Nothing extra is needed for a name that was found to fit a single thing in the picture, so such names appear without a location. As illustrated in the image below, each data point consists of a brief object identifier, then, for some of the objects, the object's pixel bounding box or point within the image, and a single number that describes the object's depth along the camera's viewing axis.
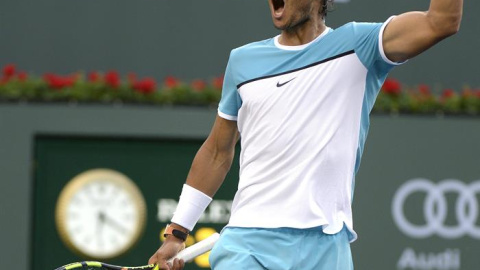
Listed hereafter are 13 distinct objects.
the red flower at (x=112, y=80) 18.64
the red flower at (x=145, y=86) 18.69
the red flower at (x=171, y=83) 18.78
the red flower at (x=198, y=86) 18.75
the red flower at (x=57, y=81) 18.48
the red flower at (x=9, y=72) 18.39
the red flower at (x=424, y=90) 19.50
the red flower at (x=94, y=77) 18.67
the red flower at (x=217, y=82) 18.80
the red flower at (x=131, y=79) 18.70
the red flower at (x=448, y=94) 19.56
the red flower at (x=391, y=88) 19.50
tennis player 8.56
